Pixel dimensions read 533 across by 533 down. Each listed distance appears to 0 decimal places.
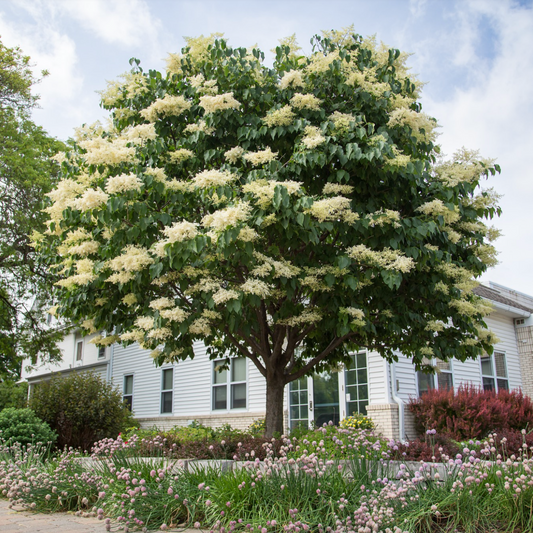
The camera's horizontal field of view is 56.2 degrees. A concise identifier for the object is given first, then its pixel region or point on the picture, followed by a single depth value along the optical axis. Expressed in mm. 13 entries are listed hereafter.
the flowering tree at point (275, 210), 4797
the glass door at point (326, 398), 11758
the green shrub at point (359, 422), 10483
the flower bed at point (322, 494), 3869
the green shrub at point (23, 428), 9293
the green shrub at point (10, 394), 11749
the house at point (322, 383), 11000
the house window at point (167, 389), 16359
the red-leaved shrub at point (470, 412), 9430
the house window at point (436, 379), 11914
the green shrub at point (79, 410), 11164
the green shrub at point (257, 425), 11638
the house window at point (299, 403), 12265
